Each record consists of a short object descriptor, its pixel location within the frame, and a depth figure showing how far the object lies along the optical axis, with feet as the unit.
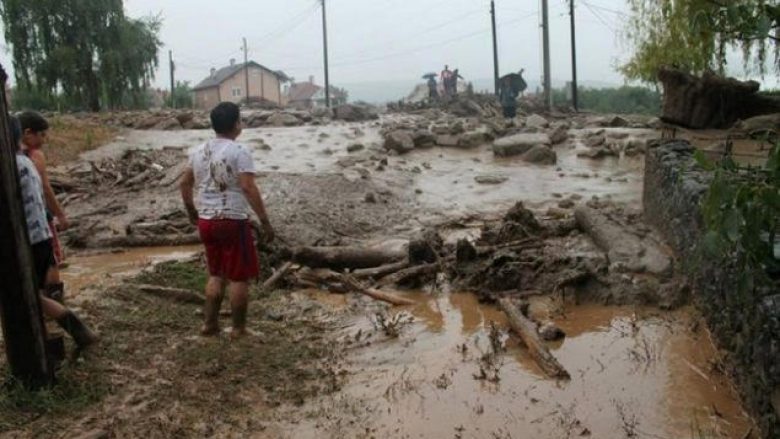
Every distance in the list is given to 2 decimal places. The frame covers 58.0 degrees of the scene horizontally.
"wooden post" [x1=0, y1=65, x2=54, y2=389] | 12.51
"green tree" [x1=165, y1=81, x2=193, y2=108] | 174.09
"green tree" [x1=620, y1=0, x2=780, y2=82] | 10.44
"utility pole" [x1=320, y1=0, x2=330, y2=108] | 144.15
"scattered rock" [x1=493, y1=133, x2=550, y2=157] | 57.11
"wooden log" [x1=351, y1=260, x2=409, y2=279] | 24.68
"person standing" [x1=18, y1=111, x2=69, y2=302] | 17.52
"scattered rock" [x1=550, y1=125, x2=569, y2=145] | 61.06
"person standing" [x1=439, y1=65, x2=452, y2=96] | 116.98
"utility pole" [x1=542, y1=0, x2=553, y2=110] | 93.40
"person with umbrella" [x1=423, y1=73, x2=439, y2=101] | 120.57
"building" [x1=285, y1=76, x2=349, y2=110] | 232.12
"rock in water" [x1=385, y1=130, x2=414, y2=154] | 59.16
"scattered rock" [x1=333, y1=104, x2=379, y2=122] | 99.30
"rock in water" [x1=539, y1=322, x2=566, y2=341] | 18.15
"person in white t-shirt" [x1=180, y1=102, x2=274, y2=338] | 16.67
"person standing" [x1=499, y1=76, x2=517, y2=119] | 83.25
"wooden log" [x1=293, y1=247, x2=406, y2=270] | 25.85
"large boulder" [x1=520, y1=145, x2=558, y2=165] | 54.39
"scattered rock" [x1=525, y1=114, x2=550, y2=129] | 71.52
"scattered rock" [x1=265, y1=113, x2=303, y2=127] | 90.52
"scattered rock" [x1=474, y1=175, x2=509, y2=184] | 47.96
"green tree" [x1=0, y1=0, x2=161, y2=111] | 112.37
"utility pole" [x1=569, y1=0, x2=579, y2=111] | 102.35
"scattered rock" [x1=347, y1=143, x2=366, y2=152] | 60.13
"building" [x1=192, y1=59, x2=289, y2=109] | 220.84
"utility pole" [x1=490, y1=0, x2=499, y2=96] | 117.91
